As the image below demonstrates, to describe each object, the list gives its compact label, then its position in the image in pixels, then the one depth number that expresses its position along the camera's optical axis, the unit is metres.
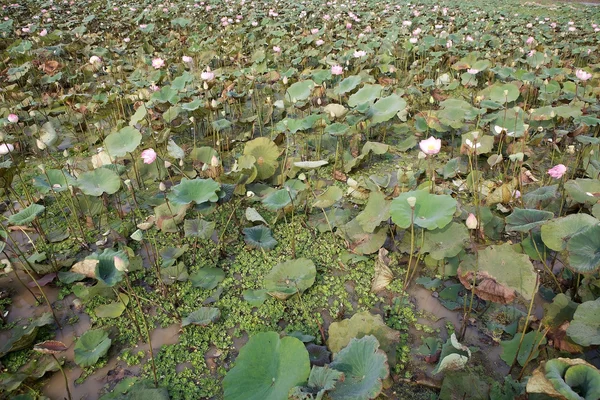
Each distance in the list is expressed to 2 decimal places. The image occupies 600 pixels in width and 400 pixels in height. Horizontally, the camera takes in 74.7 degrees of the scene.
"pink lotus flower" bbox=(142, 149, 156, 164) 2.21
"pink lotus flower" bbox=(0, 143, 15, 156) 2.37
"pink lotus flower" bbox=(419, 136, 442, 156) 2.09
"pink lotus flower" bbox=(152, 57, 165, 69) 3.67
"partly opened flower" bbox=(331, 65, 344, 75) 3.39
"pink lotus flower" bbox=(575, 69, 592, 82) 3.08
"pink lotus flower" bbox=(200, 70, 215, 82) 3.11
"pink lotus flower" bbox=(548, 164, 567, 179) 1.95
